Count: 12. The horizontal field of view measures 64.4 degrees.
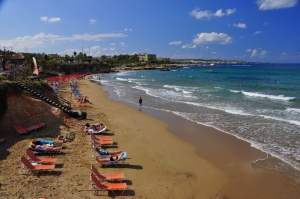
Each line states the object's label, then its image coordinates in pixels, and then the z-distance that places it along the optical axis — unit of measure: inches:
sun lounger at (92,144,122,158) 459.5
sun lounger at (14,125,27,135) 552.8
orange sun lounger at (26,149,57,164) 420.5
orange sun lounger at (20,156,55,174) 391.2
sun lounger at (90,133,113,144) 538.4
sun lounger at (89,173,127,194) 352.5
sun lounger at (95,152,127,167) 438.6
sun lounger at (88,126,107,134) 605.4
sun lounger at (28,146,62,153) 470.9
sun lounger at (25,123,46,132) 571.5
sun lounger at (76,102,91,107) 951.8
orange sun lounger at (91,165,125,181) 373.7
